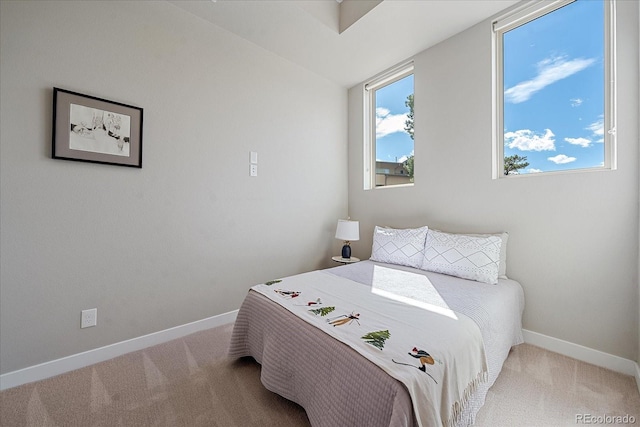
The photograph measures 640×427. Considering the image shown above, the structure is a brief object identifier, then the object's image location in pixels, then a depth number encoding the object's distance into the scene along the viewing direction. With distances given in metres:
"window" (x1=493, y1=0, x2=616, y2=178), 1.84
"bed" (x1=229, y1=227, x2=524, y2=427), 0.97
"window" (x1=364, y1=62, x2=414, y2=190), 3.06
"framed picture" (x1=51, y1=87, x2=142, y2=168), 1.70
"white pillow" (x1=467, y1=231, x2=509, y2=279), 2.12
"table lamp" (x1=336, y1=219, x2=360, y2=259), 3.03
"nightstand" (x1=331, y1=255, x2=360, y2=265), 3.03
